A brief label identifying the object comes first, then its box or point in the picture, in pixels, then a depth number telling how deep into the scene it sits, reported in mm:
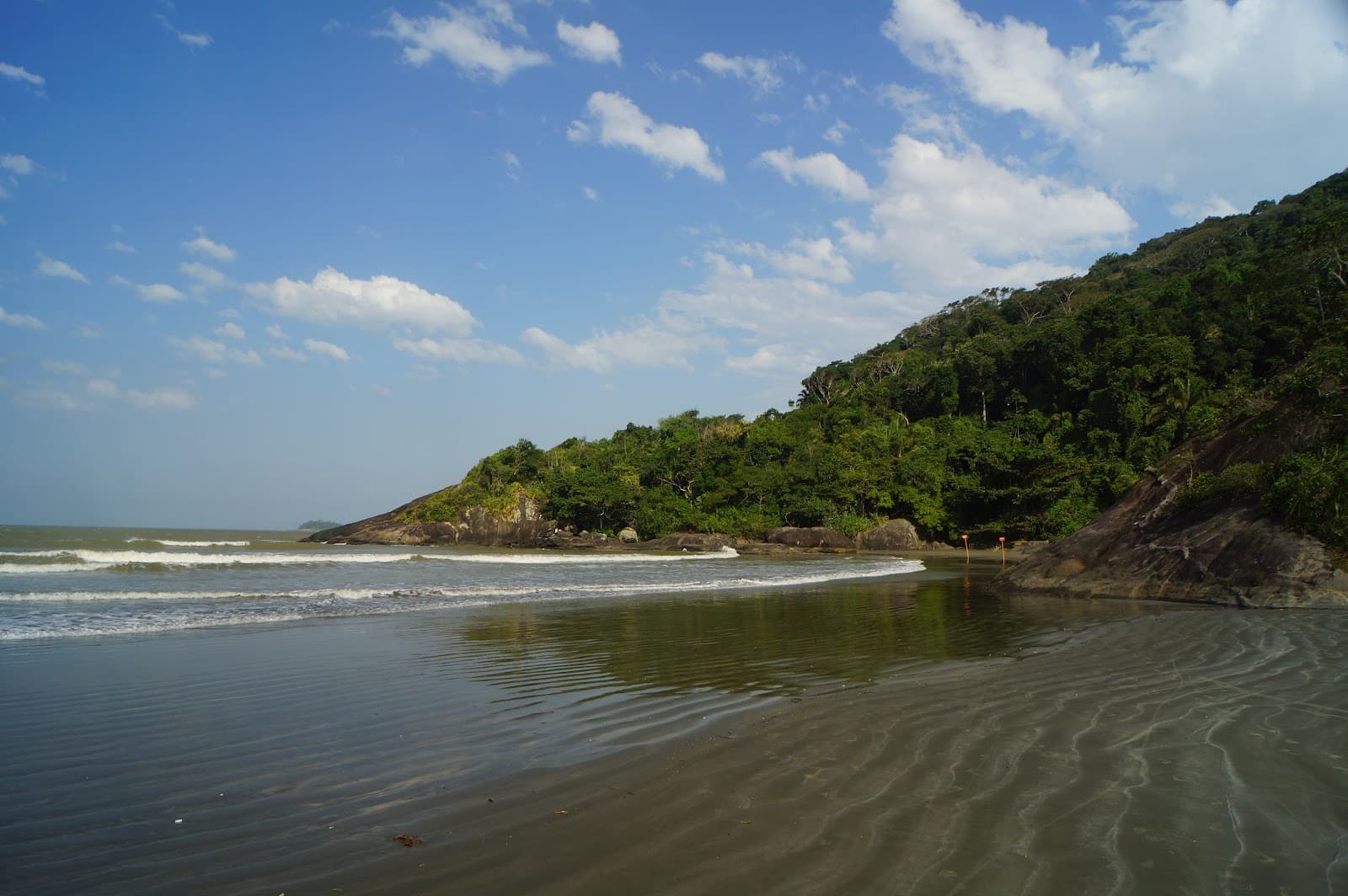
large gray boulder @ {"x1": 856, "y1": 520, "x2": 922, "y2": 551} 55719
